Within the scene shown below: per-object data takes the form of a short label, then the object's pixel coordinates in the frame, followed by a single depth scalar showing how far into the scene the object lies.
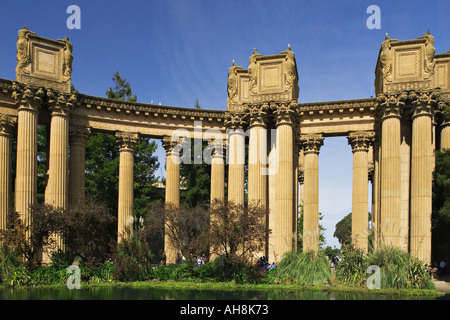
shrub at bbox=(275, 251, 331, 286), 29.75
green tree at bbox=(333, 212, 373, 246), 113.47
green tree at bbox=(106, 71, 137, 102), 70.69
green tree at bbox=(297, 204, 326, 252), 71.03
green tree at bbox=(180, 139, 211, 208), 67.12
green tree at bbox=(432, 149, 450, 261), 35.62
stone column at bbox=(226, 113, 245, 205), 40.12
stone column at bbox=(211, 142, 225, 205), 45.06
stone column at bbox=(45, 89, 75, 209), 37.59
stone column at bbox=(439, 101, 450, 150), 38.81
